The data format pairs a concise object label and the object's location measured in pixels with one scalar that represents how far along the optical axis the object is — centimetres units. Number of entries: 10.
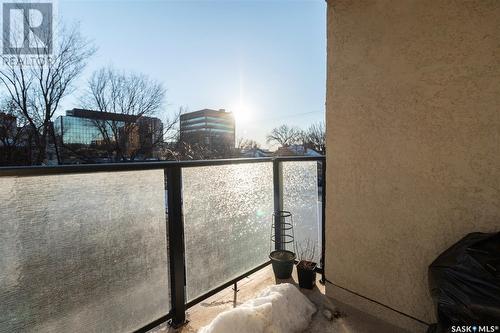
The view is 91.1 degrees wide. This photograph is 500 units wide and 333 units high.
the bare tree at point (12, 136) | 1253
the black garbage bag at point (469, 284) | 101
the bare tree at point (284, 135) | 3170
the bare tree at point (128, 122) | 1541
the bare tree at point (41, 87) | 1223
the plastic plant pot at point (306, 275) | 227
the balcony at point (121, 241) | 120
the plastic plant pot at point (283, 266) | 241
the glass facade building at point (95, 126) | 1538
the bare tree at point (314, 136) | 2506
